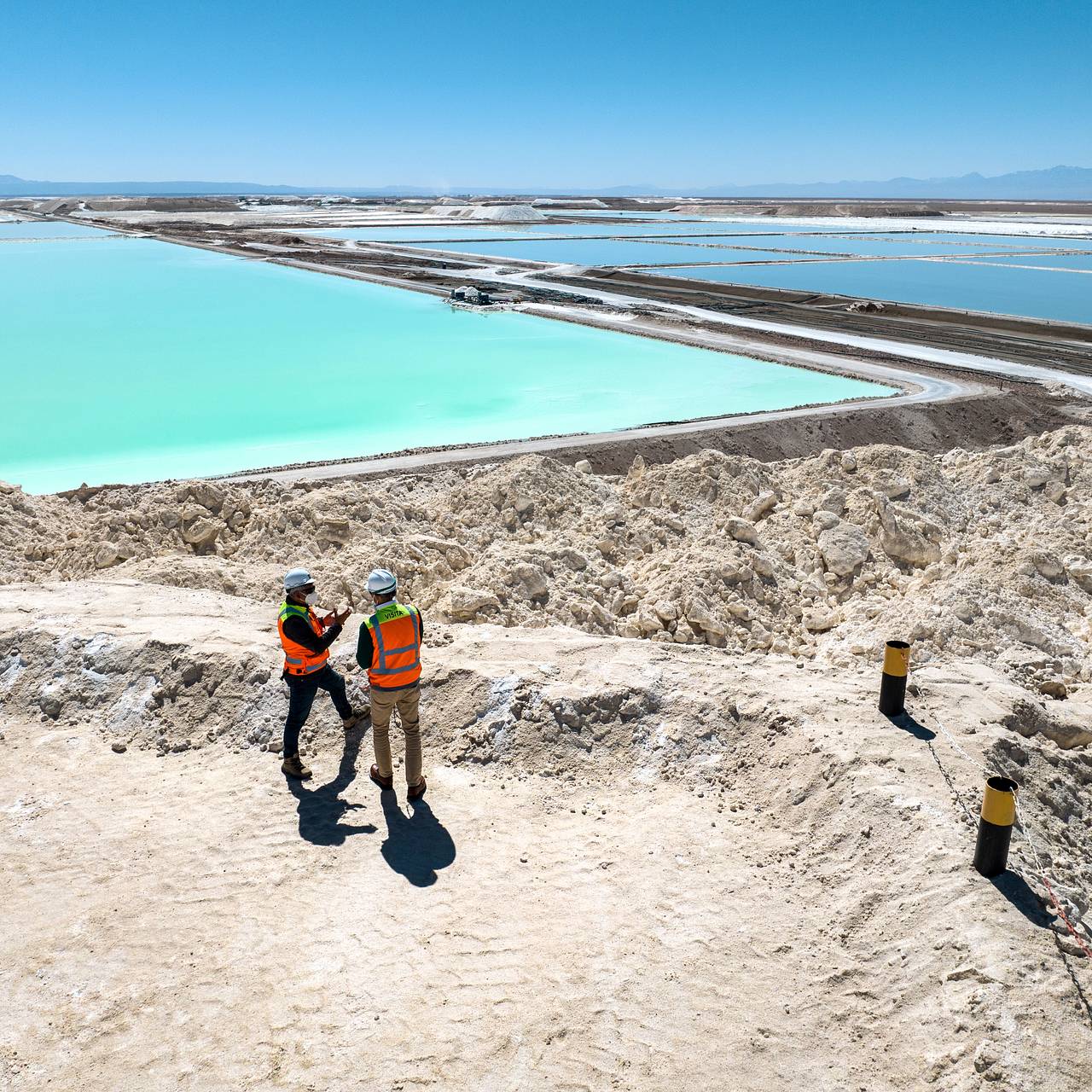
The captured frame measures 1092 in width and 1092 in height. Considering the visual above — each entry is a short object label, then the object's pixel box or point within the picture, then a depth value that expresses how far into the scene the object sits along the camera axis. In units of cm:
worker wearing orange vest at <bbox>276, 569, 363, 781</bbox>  566
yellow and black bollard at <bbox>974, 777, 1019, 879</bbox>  429
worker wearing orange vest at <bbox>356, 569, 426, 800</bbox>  540
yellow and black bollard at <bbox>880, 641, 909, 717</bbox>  575
